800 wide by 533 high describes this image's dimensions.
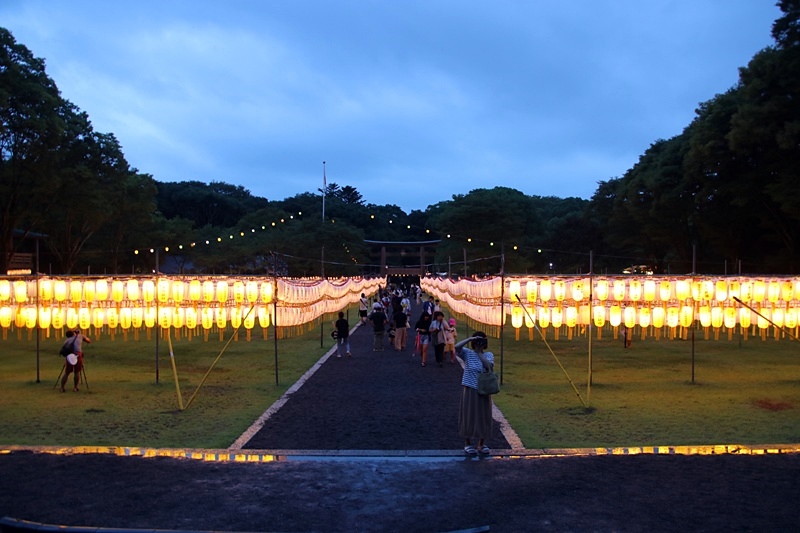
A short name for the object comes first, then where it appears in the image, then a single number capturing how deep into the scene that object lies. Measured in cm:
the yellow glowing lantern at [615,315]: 1778
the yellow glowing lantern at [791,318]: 1720
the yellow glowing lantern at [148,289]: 1839
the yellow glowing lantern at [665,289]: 1756
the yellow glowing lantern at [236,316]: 1903
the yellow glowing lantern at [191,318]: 1897
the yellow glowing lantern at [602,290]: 1780
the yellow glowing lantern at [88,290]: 1798
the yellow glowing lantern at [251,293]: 1977
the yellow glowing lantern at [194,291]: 1888
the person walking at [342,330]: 2031
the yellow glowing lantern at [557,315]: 1856
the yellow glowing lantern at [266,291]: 1980
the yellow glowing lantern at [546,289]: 1841
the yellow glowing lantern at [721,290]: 1717
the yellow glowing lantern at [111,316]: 1833
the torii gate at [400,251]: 8581
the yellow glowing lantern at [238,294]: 1955
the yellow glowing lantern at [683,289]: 1741
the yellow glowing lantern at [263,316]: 1958
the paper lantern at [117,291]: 1812
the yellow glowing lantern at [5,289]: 1745
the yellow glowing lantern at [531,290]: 1864
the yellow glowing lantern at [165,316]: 1855
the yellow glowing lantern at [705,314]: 1747
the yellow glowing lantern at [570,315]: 1855
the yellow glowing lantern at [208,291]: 1912
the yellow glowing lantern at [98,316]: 1825
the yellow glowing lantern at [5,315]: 1756
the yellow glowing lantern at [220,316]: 1936
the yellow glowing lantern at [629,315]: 1789
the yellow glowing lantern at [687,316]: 1761
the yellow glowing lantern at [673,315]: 1773
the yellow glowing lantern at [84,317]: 1803
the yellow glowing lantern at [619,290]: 1767
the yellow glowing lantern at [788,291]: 1711
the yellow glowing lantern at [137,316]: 1857
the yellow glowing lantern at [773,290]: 1708
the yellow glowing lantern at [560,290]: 1830
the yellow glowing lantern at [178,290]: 1866
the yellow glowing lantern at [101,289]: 1803
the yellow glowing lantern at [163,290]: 1827
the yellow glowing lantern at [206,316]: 1919
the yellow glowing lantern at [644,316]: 1791
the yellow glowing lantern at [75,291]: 1789
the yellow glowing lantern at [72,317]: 1798
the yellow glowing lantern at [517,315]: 1895
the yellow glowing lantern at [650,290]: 1764
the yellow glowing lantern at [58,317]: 1794
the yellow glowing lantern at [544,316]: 1866
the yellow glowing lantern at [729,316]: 1727
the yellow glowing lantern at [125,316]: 1844
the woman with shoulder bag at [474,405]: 962
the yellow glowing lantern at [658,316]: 1784
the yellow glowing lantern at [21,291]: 1761
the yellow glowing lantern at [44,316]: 1775
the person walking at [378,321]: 2241
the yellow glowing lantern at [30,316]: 1767
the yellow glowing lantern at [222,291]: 1927
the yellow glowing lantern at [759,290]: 1711
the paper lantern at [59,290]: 1773
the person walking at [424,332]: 1902
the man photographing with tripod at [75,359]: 1506
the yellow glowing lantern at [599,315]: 1778
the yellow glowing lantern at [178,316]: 1884
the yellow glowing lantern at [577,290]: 1808
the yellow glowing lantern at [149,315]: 1862
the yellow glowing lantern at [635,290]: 1769
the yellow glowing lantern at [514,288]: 1914
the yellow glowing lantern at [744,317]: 1733
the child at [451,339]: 1964
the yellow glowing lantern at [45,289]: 1762
